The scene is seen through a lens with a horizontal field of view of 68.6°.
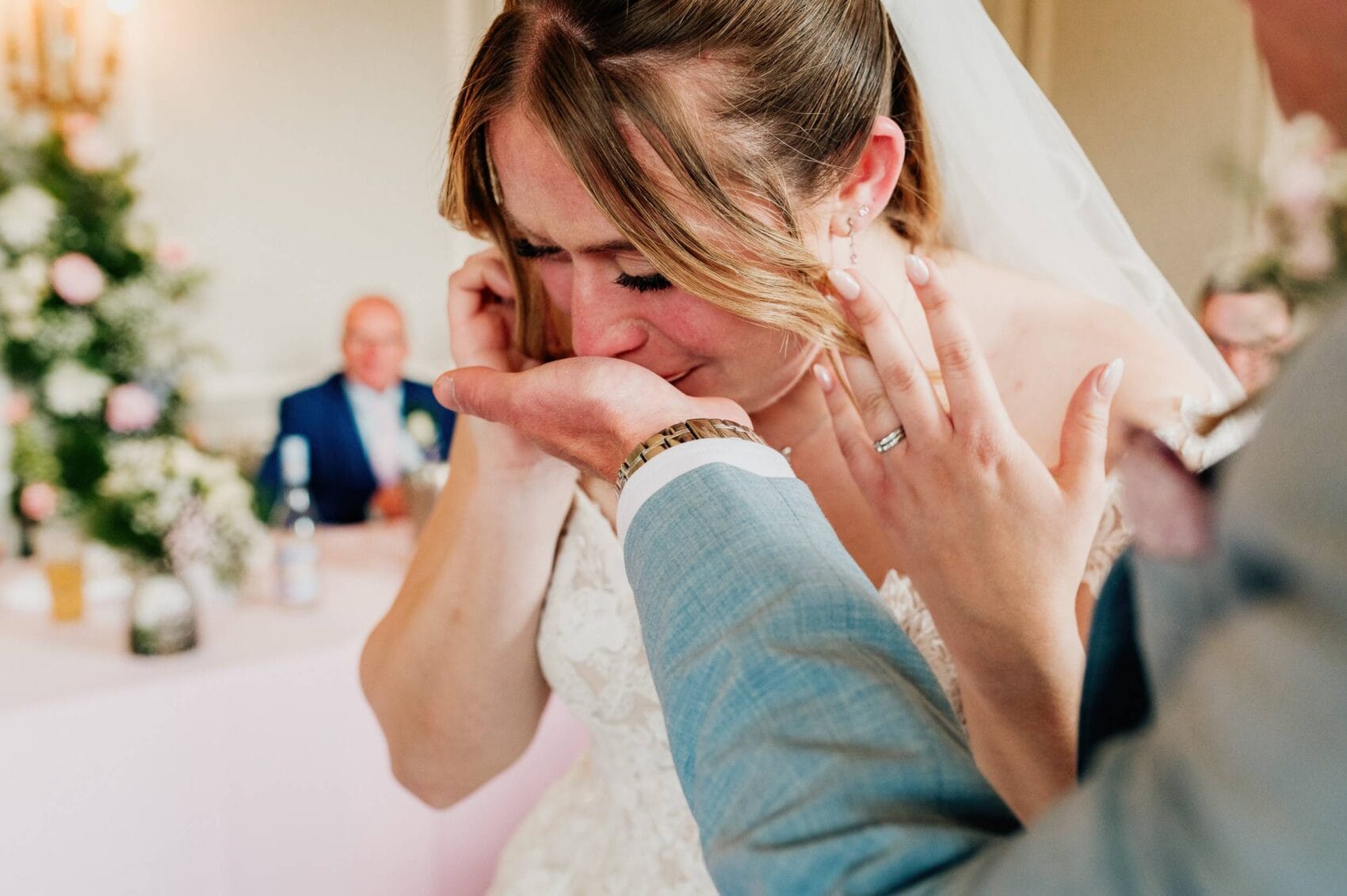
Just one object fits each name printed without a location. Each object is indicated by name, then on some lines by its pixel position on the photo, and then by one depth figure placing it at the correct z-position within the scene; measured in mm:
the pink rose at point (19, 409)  3436
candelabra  3777
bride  972
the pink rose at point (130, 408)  3195
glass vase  1896
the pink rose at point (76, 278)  3021
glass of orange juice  2078
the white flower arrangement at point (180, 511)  2076
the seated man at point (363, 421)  3641
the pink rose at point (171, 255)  3441
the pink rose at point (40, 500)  3309
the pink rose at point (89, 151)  3223
